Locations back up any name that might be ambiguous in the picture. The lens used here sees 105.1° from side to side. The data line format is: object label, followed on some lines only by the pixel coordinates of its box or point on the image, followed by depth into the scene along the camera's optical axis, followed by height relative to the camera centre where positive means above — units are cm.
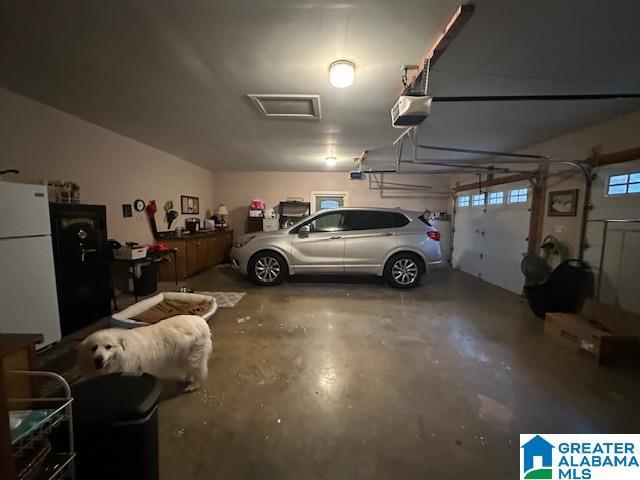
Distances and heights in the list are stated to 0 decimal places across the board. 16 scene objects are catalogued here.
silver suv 429 -53
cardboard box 222 -108
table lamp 659 +13
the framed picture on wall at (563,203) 334 +24
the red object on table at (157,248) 385 -50
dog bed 244 -108
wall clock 411 +20
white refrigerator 195 -41
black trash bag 300 -87
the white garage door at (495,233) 422 -27
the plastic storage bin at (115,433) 100 -90
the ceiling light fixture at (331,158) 432 +125
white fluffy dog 148 -89
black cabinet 254 -52
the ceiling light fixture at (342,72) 189 +114
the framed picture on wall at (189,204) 555 +30
